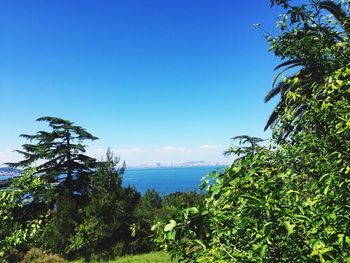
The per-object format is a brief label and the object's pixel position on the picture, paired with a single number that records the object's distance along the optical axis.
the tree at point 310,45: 3.13
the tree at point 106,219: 18.44
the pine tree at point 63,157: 26.38
